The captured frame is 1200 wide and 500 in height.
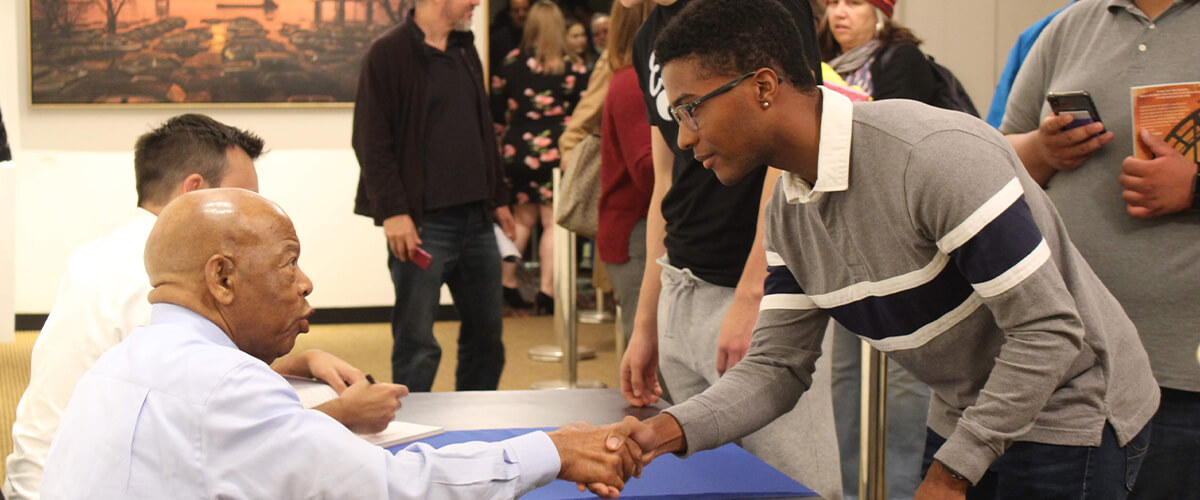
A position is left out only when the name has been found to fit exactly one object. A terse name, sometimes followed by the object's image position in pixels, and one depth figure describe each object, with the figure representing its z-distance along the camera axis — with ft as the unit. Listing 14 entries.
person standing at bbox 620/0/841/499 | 6.73
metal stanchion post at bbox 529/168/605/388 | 15.29
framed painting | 21.39
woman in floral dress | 18.51
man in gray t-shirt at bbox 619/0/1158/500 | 4.43
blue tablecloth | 5.08
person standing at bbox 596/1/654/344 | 10.08
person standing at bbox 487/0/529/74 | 23.13
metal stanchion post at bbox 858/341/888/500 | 7.32
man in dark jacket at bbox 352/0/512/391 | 11.96
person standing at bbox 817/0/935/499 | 10.14
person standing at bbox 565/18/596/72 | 21.76
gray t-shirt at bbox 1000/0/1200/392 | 6.34
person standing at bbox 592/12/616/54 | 21.17
